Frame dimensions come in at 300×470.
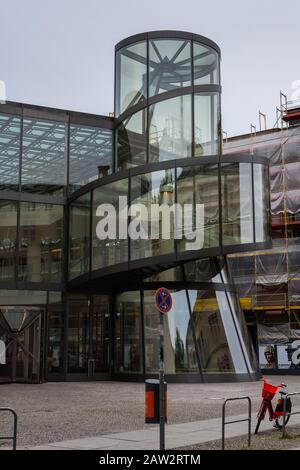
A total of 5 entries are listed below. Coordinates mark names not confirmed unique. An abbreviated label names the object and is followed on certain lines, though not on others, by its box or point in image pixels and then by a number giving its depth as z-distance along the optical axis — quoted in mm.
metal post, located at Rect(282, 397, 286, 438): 11578
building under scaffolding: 36812
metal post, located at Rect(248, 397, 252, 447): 10712
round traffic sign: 10538
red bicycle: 12266
